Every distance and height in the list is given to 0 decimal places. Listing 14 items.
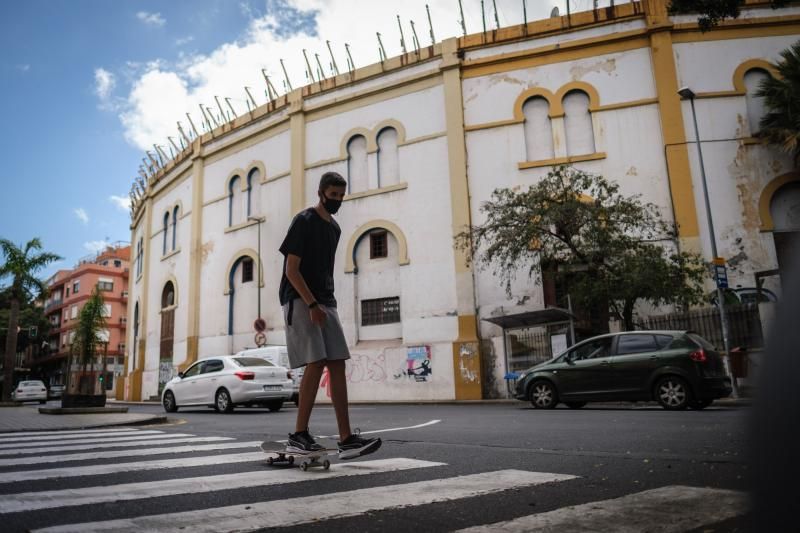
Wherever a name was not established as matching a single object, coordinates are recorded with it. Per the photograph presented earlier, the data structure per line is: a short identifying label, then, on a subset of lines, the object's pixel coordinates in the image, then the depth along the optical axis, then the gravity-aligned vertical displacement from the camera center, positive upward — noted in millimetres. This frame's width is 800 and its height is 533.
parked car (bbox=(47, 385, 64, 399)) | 45156 +236
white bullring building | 19203 +7549
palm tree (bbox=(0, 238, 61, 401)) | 27614 +5934
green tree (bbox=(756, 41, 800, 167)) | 18141 +7746
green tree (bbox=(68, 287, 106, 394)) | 15570 +1555
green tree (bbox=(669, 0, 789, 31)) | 5887 +3461
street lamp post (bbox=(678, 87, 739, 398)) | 14178 +1357
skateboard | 4094 -514
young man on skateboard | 4176 +436
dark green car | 10727 -116
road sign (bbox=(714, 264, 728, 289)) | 13875 +1938
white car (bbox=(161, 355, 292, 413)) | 14711 +47
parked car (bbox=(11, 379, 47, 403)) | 36000 +268
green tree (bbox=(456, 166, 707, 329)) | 15602 +3390
